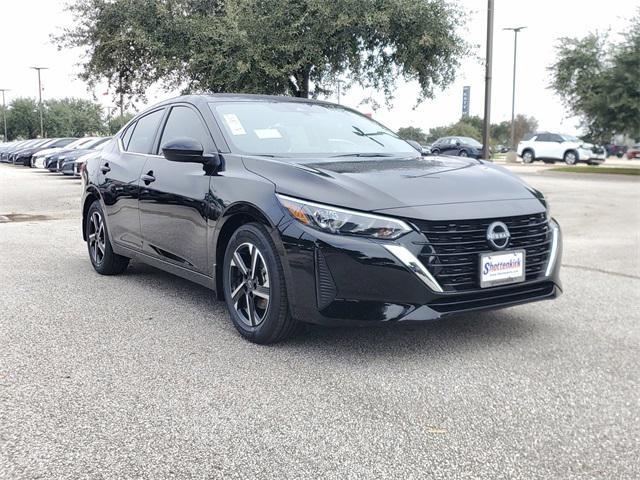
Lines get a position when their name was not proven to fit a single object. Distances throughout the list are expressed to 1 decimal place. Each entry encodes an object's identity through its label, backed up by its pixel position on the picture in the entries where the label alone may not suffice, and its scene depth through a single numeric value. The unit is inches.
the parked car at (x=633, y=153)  1883.6
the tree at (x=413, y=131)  1963.1
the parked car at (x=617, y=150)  2119.8
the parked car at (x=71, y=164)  893.2
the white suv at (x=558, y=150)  1296.8
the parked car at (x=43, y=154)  1106.7
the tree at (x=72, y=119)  3090.6
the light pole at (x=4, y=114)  3082.2
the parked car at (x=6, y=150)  1584.2
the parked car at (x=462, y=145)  1305.4
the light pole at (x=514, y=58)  1692.9
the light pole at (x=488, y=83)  521.7
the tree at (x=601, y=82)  911.7
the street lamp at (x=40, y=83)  2613.2
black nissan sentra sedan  141.7
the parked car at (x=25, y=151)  1327.5
